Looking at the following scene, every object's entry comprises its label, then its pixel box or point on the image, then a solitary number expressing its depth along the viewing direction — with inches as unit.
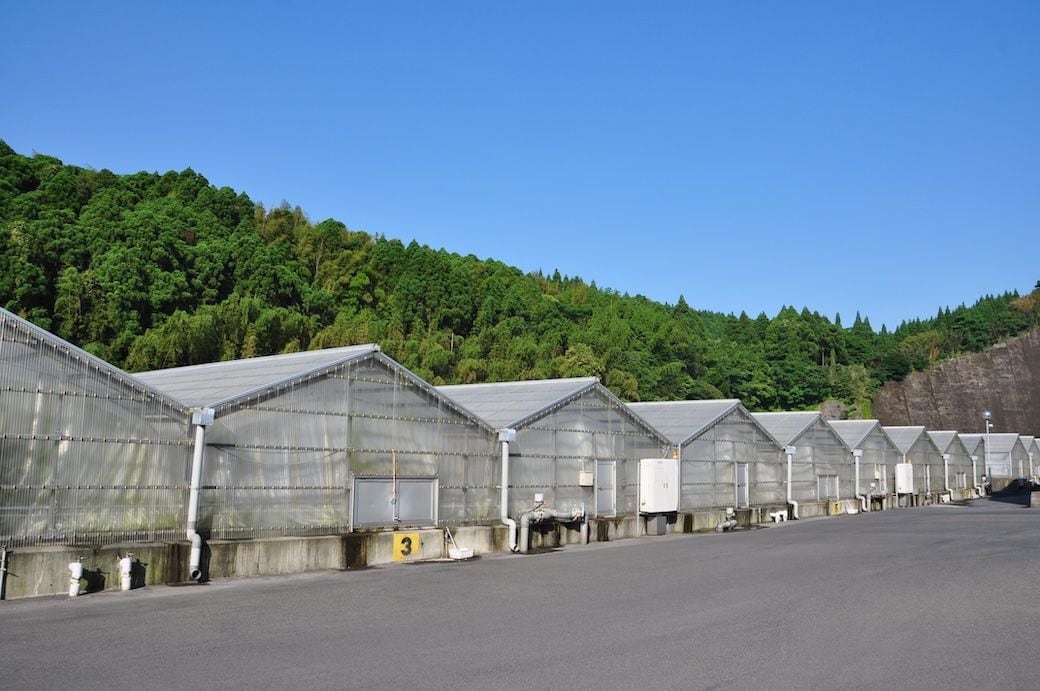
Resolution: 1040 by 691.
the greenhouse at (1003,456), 3481.8
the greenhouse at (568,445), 1266.0
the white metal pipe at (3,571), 697.0
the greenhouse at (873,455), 2361.0
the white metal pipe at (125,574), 760.5
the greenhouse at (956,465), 2997.0
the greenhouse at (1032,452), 3693.7
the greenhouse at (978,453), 3297.2
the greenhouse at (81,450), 739.4
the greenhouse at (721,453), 1646.2
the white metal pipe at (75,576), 725.3
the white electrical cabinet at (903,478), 2506.2
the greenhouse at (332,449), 902.4
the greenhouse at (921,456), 2687.0
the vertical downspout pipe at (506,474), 1189.7
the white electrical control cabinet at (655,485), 1461.6
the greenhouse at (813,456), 2038.6
